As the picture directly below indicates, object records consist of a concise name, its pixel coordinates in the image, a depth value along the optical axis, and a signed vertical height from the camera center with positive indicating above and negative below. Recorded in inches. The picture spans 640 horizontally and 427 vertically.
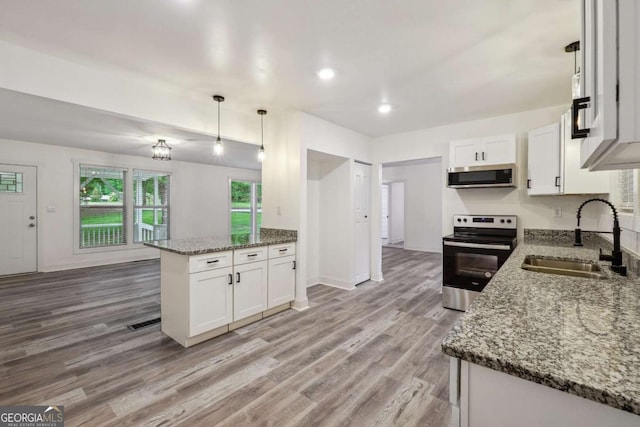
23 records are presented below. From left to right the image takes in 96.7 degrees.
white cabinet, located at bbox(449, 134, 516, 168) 135.7 +30.9
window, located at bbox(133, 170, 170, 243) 263.9 +5.1
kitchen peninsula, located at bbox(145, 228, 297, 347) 102.9 -29.0
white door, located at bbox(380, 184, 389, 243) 367.3 +3.2
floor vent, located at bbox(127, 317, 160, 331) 118.9 -48.8
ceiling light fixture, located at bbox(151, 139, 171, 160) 188.4 +40.6
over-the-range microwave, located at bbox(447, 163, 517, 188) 134.5 +18.2
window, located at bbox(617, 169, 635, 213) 74.8 +6.4
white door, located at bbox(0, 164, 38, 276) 201.2 -6.9
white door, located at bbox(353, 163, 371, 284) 181.5 -6.5
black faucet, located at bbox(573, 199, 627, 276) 63.5 -9.9
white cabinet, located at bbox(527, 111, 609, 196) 112.1 +19.7
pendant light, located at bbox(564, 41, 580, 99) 83.1 +49.2
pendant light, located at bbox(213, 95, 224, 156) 125.0 +29.6
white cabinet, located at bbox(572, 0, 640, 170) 23.6 +12.3
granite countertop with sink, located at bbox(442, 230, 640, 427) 24.9 -14.6
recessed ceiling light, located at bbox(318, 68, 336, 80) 101.7 +50.7
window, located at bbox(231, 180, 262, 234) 335.3 +6.6
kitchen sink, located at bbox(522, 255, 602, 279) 75.9 -15.4
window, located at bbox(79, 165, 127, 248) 236.5 +3.5
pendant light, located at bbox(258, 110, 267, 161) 142.0 +41.5
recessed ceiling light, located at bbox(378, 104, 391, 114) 134.0 +50.4
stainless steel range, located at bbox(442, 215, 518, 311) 127.2 -19.7
